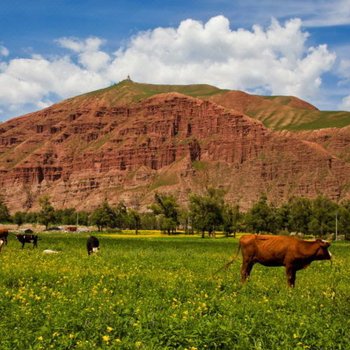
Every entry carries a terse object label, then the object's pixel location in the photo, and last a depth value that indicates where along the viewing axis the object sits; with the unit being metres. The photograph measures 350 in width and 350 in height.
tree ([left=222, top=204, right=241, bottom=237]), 137.90
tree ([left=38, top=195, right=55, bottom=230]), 192.00
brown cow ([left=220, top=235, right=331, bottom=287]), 20.08
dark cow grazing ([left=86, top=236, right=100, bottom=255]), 36.25
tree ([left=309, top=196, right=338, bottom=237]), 137.88
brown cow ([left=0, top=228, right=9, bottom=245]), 37.53
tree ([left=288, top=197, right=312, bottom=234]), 145.50
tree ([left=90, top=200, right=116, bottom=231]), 180.38
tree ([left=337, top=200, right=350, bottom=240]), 128.25
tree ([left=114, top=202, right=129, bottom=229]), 188.94
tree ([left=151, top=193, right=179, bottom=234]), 155.25
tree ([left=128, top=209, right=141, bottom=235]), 171.60
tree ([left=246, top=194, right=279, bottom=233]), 144.82
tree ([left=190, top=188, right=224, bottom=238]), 136.62
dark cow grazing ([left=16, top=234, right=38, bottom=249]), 42.06
